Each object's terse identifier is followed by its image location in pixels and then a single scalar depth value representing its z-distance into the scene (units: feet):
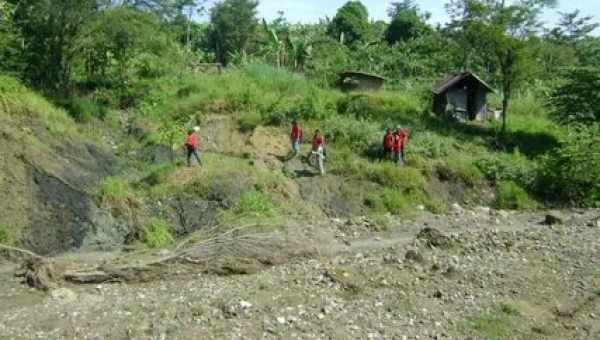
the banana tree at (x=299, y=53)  117.29
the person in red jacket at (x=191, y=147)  60.75
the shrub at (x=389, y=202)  63.62
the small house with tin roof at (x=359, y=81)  98.27
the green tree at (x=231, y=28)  157.58
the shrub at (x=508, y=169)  73.26
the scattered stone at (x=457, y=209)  64.78
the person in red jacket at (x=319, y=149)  67.15
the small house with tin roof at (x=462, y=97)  92.38
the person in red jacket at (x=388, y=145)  71.37
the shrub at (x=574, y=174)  70.03
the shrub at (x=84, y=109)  71.72
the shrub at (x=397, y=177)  67.31
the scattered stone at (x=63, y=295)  33.88
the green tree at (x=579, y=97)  85.40
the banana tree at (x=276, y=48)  116.44
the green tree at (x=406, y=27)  150.92
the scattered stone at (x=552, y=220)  55.88
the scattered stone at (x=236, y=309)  30.86
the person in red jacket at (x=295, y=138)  70.03
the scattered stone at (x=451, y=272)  35.86
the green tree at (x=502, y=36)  86.48
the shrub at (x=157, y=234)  48.29
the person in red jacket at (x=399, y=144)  70.93
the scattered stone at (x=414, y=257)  37.73
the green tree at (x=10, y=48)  69.31
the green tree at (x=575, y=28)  164.66
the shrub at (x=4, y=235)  44.83
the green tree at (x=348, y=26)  153.17
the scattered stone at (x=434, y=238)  42.10
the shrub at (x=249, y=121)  76.95
